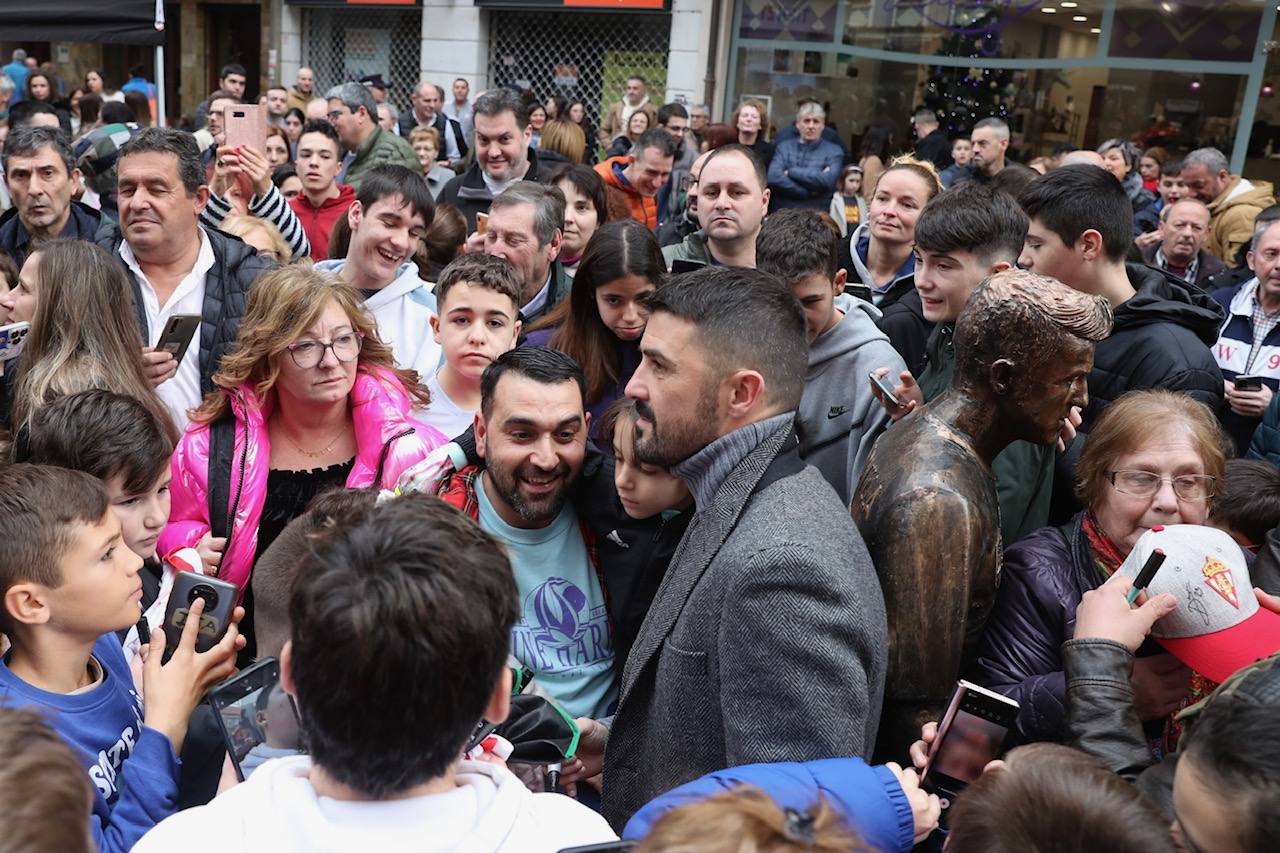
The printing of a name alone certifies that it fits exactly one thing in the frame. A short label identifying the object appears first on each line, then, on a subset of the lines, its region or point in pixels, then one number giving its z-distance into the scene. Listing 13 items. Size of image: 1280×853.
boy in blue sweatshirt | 2.04
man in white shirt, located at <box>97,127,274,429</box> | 3.80
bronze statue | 2.13
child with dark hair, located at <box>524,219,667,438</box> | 3.73
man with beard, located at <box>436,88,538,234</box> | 6.12
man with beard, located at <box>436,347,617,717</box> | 2.62
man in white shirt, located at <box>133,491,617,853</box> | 1.31
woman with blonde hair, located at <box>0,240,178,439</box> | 3.16
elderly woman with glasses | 2.30
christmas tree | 12.41
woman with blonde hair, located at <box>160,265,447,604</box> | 3.08
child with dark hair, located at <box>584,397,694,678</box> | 2.52
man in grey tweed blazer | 1.80
